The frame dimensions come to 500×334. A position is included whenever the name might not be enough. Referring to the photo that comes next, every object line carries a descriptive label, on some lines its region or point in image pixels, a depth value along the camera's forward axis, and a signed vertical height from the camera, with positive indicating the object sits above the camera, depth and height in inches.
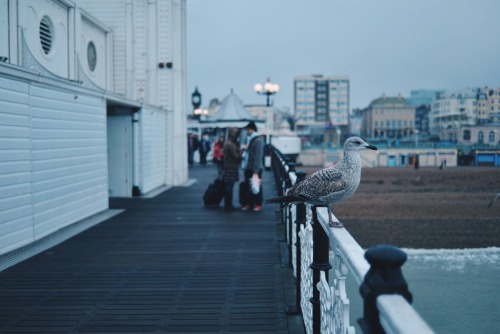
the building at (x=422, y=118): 6837.1 +271.0
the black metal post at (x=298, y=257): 208.2 -49.0
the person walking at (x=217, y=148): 850.0 -17.3
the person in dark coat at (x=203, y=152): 1249.4 -34.7
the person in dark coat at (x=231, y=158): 468.8 -18.3
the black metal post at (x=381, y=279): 64.9 -18.2
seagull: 163.9 -13.5
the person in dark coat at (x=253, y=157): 463.2 -17.2
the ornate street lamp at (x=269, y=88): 1007.8 +95.7
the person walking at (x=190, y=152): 1254.9 -35.5
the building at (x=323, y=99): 6678.2 +496.6
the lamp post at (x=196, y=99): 1263.9 +93.0
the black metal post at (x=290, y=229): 278.6 -49.4
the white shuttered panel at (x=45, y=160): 304.0 -16.2
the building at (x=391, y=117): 6033.5 +243.9
